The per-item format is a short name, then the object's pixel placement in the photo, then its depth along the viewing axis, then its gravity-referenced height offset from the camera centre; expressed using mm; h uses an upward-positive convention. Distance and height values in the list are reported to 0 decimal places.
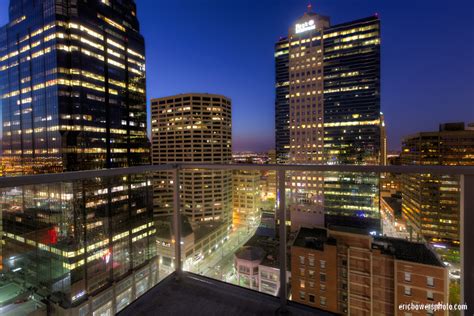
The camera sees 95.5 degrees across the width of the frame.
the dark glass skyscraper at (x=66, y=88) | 36531 +12494
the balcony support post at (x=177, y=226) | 2425 -846
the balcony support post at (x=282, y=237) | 1829 -766
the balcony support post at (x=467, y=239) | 1368 -569
